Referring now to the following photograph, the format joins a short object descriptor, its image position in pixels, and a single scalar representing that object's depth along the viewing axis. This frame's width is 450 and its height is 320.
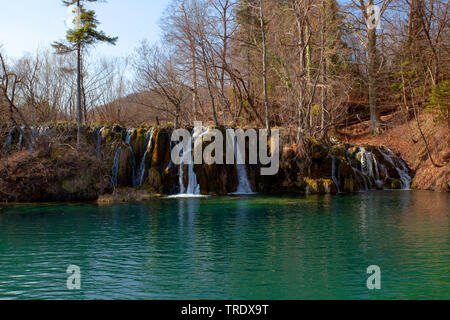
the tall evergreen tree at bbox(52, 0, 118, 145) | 22.88
